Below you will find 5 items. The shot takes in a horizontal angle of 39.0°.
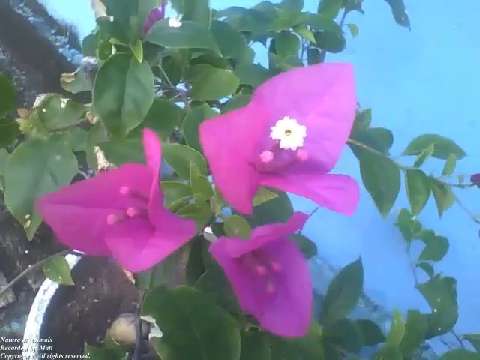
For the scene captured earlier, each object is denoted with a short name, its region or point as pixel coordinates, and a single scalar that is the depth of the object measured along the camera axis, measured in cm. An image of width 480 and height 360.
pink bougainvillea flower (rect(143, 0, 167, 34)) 21
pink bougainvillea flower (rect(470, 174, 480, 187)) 26
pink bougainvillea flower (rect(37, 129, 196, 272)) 16
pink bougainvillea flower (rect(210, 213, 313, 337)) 17
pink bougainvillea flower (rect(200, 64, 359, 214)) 16
